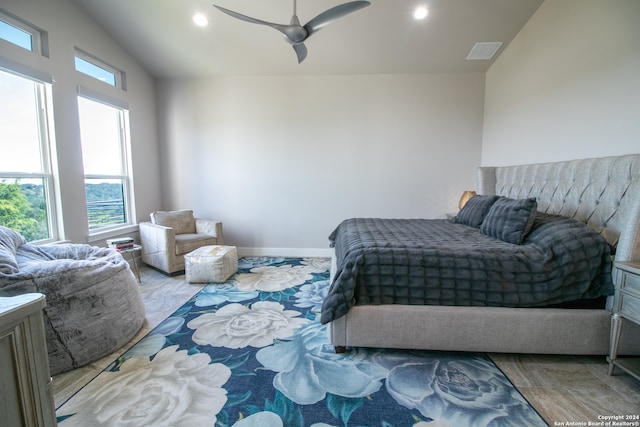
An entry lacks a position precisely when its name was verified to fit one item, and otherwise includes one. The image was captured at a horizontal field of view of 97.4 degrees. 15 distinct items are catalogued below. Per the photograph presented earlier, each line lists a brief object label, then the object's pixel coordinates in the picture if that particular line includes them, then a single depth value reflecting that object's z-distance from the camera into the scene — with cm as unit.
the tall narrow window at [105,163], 355
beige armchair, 368
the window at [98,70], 340
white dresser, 97
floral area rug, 151
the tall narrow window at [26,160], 268
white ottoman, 345
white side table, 323
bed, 189
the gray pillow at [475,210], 303
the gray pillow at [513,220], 227
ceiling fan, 211
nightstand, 161
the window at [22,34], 260
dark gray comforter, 190
